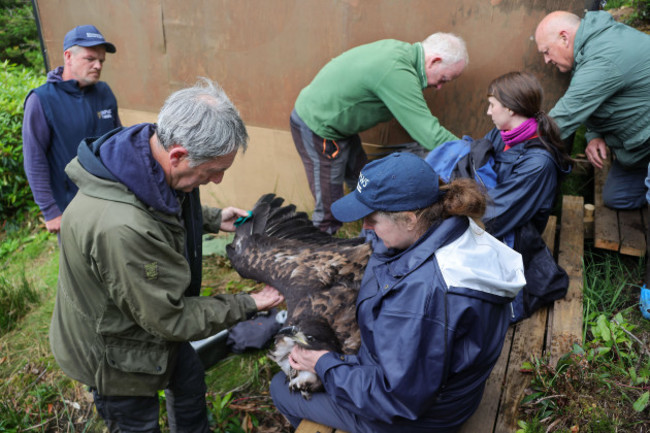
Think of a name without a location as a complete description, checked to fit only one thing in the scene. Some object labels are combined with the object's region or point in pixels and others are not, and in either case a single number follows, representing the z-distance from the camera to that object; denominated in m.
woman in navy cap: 1.78
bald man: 3.36
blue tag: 2.98
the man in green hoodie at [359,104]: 3.51
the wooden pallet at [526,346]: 2.36
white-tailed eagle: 2.34
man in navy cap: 3.62
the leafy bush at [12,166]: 6.20
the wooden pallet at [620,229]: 3.66
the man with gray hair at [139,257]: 1.94
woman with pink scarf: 2.83
